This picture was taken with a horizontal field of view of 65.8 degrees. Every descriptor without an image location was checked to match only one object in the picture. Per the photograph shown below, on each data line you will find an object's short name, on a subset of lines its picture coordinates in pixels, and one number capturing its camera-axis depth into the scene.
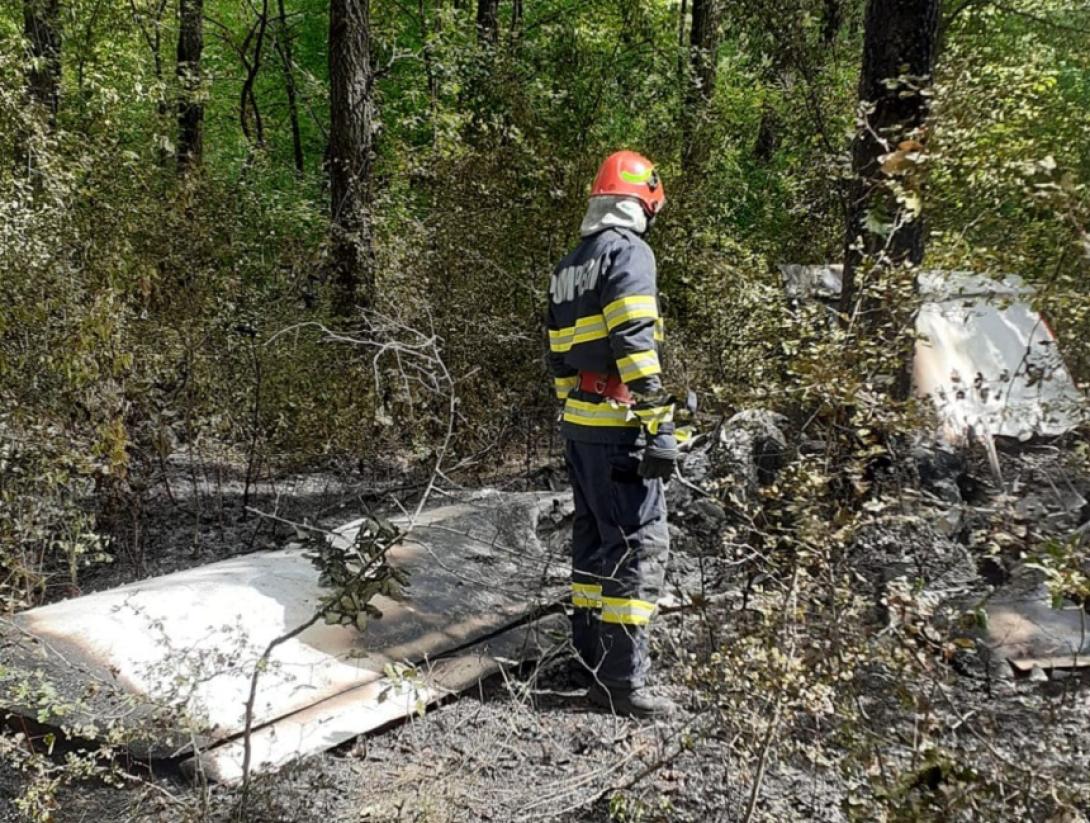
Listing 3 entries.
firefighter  3.19
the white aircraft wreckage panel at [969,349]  5.04
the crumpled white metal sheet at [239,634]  2.58
